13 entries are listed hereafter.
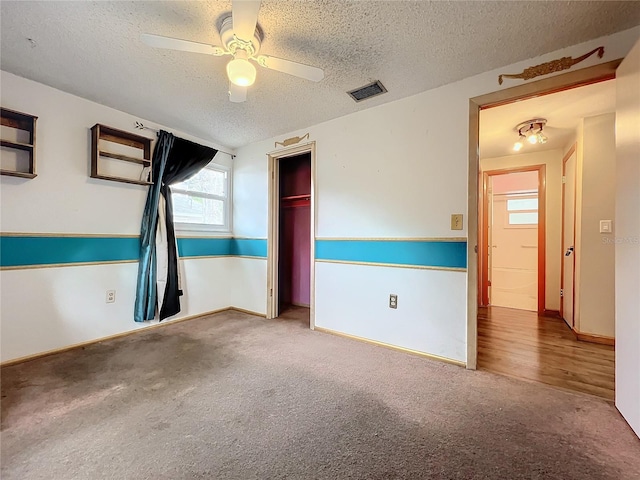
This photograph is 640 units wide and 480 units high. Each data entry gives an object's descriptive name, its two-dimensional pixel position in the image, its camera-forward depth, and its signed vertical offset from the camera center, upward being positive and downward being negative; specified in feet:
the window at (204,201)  10.71 +1.62
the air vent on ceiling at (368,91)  7.18 +4.16
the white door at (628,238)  4.50 +0.00
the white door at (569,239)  10.11 -0.04
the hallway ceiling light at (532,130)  9.03 +3.89
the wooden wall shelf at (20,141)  6.72 +2.53
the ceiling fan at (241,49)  4.43 +3.48
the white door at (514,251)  13.08 -0.71
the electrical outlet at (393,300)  7.95 -1.89
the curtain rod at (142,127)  9.16 +3.93
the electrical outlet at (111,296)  8.58 -1.90
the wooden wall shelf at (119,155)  8.04 +2.69
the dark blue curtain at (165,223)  9.17 +0.42
